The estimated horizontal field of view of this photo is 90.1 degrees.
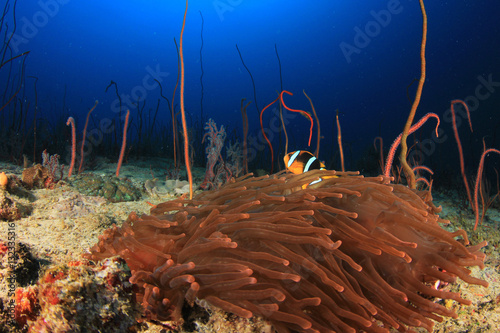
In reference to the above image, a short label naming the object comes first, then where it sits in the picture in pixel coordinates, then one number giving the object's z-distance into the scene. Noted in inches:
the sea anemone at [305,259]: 50.8
